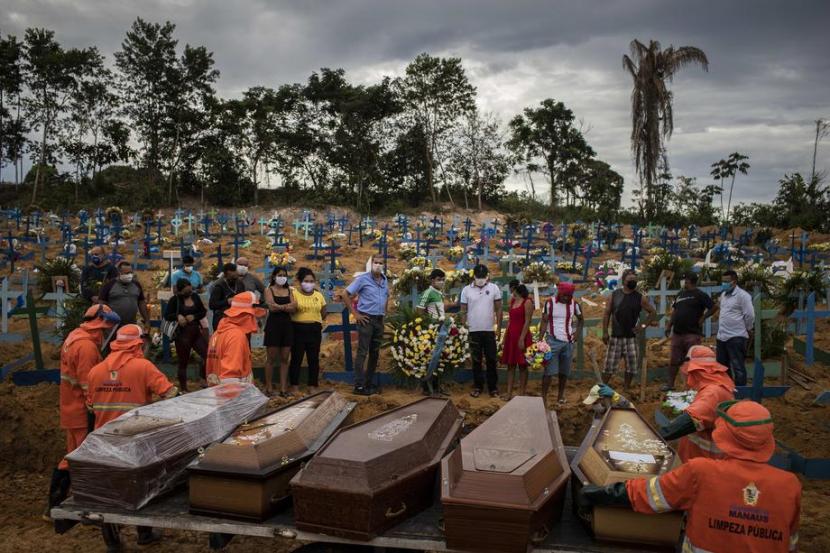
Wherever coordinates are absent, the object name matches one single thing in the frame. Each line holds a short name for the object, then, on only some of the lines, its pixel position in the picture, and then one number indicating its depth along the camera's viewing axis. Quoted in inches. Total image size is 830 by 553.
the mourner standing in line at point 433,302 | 304.0
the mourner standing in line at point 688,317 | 279.0
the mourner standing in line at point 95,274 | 323.3
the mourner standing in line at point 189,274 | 315.3
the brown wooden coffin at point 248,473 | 132.5
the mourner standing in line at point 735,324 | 281.0
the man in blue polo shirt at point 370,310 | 284.7
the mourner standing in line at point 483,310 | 280.2
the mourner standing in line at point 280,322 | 274.0
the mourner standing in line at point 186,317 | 274.1
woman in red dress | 271.9
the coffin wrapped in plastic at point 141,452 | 137.9
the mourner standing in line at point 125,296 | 286.7
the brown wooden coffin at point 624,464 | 119.6
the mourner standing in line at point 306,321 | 279.6
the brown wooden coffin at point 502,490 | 116.0
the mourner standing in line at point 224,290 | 286.5
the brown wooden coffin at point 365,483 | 122.9
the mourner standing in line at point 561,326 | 267.9
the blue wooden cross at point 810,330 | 317.4
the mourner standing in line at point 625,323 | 280.4
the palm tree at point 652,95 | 1106.1
